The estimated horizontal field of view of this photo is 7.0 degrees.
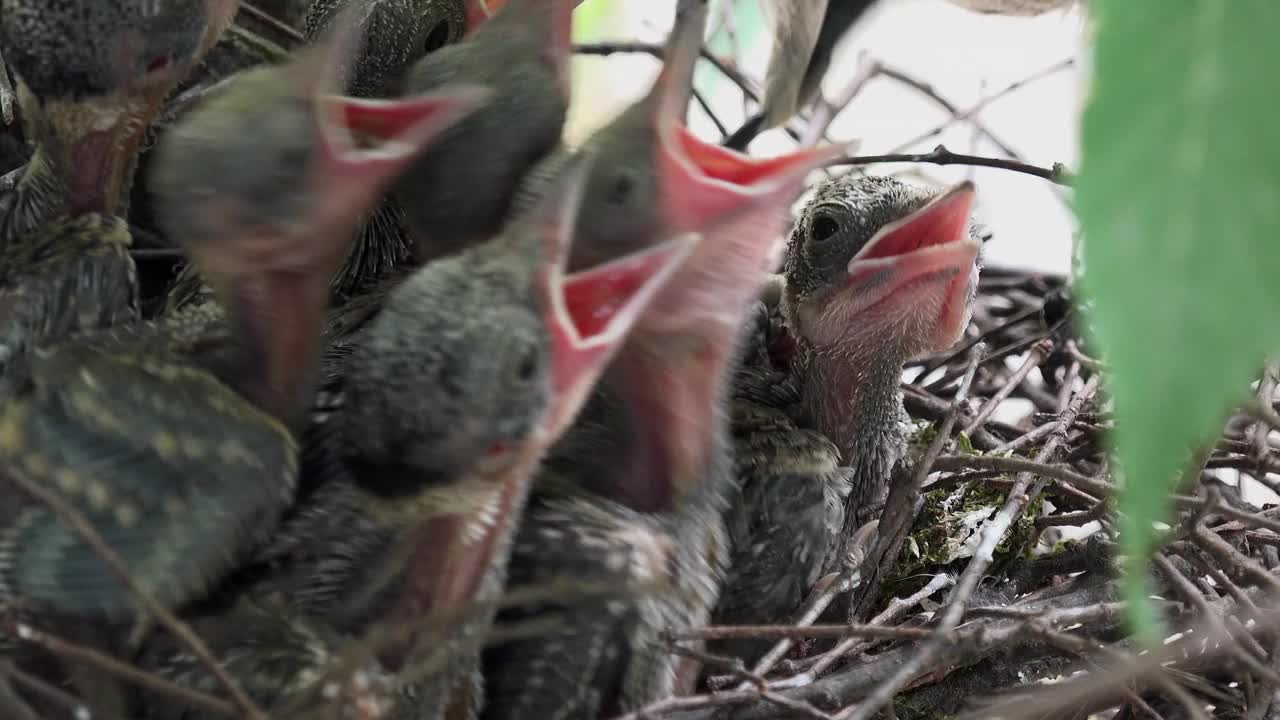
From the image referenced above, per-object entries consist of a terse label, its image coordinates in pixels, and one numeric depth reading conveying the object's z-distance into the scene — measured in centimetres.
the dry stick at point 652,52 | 182
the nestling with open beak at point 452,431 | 167
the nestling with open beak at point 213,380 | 168
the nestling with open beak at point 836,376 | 176
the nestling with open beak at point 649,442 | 171
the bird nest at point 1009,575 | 170
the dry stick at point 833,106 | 179
